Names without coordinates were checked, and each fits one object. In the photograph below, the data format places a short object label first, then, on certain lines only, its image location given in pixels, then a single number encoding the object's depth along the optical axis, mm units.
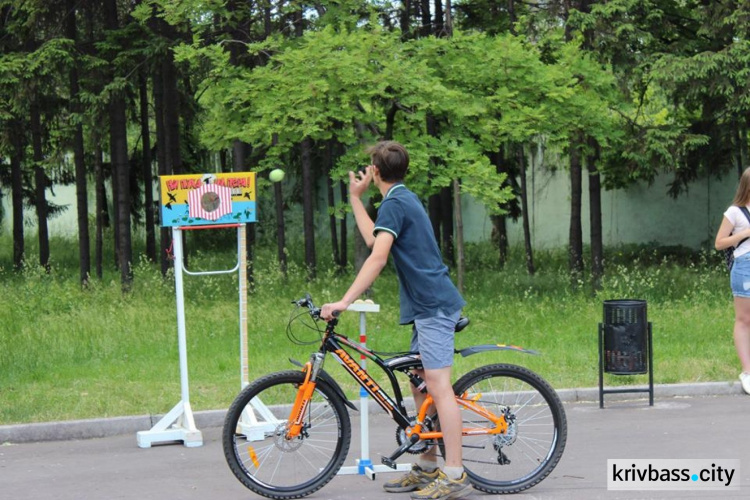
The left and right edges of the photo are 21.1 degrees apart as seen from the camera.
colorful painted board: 16698
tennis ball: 14960
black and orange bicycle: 12391
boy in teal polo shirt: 11945
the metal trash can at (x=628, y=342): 18828
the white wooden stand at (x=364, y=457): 12958
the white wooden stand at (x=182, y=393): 16410
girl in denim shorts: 18617
